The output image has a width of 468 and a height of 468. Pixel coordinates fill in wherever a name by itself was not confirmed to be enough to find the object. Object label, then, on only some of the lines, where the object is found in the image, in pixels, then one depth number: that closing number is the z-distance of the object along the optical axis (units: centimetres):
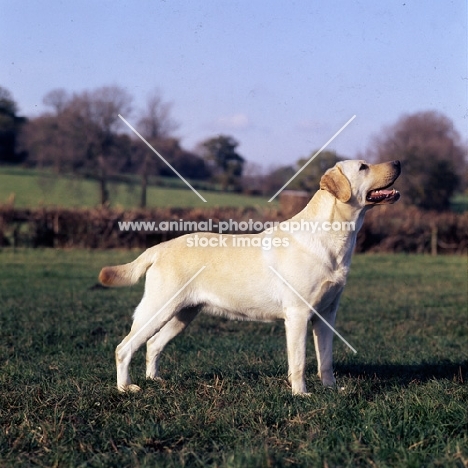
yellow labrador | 579
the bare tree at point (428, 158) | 3569
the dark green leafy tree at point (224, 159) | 3616
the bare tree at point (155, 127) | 3872
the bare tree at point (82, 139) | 4316
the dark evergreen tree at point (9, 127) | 5012
